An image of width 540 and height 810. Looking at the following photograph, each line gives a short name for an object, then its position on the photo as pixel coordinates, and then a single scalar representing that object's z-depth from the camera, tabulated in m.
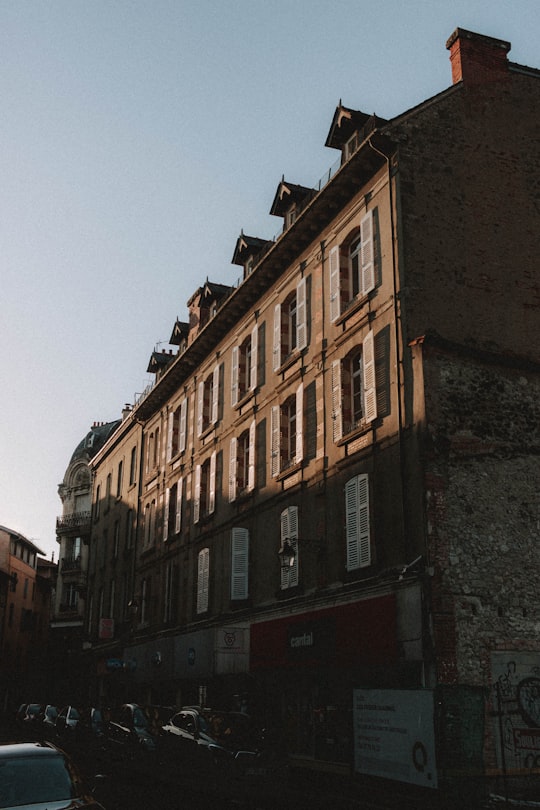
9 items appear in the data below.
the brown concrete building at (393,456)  16.08
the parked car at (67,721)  24.92
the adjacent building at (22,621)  66.06
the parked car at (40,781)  8.41
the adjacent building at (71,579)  51.34
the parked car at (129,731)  19.00
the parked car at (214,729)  15.96
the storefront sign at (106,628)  38.62
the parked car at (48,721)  27.91
